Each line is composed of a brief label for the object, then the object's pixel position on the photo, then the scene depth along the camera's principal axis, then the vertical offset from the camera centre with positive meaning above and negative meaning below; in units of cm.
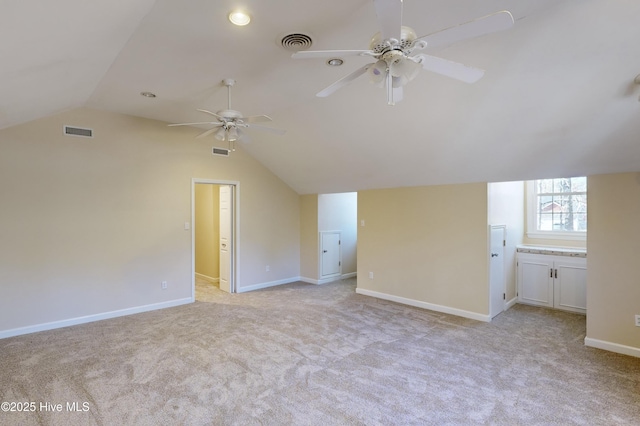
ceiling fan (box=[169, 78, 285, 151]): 331 +91
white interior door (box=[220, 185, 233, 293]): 614 -51
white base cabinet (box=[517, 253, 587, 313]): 482 -113
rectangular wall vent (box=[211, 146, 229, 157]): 575 +103
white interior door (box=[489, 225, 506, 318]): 453 -89
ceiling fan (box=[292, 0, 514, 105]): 150 +86
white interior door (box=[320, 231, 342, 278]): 690 -97
